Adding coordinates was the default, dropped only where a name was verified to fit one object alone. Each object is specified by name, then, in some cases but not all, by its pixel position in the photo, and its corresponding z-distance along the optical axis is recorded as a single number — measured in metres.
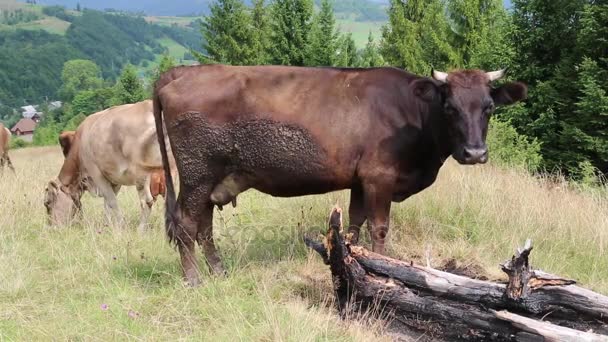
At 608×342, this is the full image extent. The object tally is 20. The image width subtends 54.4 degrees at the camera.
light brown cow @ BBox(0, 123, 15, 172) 14.91
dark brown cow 5.24
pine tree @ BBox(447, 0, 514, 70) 25.42
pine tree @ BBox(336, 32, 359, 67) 30.78
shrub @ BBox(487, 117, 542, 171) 12.37
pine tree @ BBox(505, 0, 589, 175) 16.17
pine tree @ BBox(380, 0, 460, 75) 26.95
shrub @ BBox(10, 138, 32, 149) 80.34
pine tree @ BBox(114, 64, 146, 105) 58.69
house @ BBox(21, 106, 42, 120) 150.50
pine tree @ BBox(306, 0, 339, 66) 28.39
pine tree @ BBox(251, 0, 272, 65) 32.47
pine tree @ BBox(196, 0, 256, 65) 33.78
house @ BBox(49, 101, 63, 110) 148.46
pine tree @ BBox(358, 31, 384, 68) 31.29
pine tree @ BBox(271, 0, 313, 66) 28.55
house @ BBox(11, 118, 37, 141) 132.62
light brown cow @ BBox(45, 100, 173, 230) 8.41
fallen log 4.03
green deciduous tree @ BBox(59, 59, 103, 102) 161.38
